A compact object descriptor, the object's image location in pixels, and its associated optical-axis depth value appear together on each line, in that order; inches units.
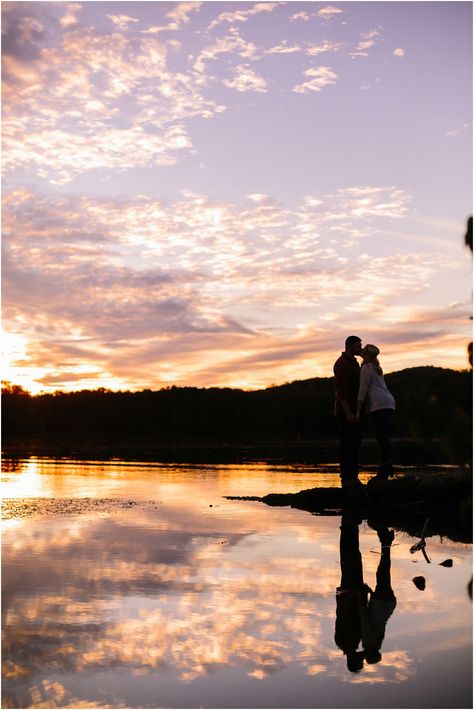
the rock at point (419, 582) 222.4
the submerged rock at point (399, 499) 386.9
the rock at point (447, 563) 253.1
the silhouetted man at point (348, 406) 428.8
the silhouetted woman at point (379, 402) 416.8
